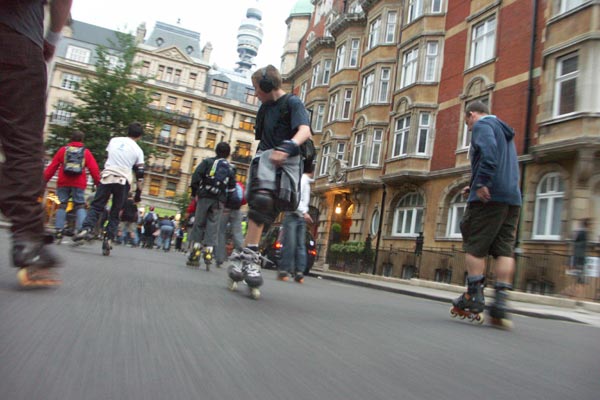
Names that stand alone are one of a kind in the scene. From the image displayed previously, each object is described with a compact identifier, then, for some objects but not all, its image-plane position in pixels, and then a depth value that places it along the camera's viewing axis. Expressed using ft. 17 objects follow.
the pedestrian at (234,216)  27.30
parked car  49.17
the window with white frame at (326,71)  110.21
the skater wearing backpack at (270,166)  13.56
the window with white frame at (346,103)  95.81
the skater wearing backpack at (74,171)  27.12
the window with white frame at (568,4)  49.14
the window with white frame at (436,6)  73.51
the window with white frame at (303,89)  123.75
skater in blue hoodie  14.25
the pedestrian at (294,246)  27.17
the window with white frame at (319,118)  108.15
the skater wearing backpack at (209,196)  26.81
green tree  76.69
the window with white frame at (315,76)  113.06
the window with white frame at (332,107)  98.48
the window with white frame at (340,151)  94.89
